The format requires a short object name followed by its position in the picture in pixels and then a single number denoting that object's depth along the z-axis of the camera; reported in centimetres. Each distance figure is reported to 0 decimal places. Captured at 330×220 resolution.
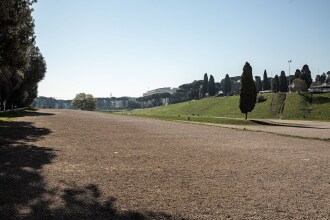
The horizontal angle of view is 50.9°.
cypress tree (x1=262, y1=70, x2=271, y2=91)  17426
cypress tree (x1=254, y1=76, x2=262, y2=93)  18512
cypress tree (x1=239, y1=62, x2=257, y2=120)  7131
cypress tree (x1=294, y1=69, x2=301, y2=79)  15712
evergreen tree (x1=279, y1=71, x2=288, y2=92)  15308
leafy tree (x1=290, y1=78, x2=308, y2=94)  13200
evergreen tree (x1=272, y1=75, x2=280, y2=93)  16181
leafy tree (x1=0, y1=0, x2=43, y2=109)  2827
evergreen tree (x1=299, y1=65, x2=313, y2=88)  14800
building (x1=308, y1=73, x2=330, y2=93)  15118
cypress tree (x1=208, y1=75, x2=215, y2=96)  19445
